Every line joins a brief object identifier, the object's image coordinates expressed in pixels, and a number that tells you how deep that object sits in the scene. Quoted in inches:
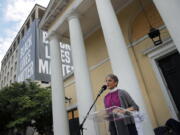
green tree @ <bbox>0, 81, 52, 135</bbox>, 492.4
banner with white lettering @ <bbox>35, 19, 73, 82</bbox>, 1061.1
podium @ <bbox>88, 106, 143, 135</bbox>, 98.9
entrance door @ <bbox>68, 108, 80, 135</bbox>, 468.4
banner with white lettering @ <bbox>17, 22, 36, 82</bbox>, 1105.8
